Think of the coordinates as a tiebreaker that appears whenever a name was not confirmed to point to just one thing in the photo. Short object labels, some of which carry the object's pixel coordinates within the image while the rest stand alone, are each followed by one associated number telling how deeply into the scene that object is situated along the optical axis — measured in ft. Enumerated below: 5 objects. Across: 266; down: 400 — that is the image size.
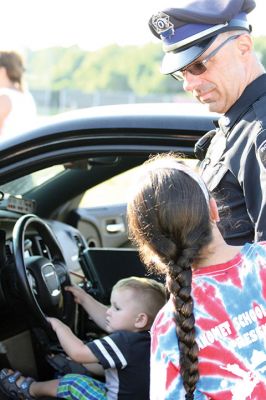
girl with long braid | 5.73
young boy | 7.83
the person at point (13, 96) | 14.05
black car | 8.02
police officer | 6.75
